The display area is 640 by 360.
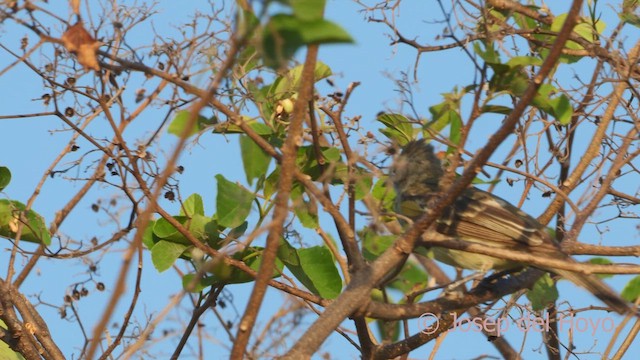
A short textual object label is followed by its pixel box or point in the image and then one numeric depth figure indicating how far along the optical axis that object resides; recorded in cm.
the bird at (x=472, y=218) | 1054
